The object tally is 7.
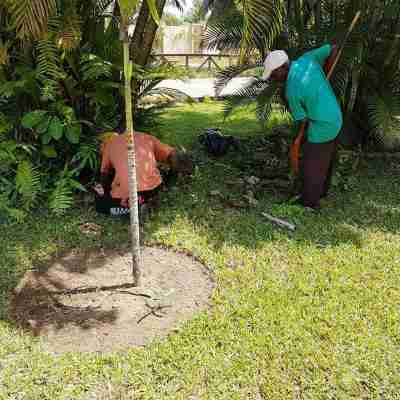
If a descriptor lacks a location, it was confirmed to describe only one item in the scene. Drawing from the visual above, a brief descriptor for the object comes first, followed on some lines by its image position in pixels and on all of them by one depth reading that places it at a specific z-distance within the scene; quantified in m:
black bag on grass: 5.97
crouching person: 4.12
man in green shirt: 3.94
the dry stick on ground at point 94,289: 3.17
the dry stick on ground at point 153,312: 2.91
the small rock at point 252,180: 5.01
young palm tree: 2.39
